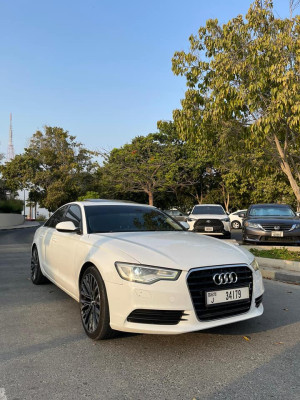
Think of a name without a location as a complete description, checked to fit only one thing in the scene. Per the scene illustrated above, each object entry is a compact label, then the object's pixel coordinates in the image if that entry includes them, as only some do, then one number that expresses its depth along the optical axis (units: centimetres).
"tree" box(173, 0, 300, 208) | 858
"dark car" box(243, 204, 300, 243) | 1002
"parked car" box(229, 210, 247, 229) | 2559
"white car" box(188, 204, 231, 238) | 1343
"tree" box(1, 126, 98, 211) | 3797
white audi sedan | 314
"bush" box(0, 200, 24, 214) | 3149
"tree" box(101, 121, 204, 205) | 3281
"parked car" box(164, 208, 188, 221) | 2336
